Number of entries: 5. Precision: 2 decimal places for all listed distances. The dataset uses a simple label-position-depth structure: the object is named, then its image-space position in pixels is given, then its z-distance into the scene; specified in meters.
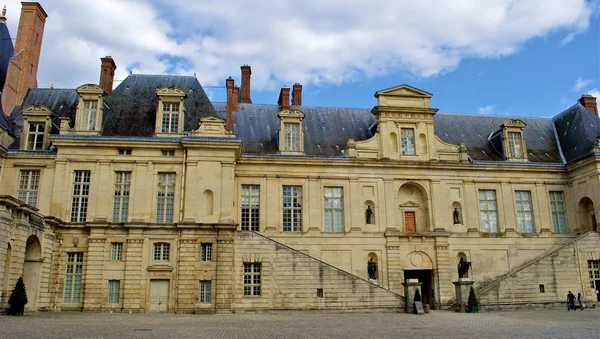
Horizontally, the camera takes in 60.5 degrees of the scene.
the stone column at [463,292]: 26.02
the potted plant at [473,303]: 25.52
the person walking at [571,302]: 26.73
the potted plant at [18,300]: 20.75
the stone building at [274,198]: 25.33
